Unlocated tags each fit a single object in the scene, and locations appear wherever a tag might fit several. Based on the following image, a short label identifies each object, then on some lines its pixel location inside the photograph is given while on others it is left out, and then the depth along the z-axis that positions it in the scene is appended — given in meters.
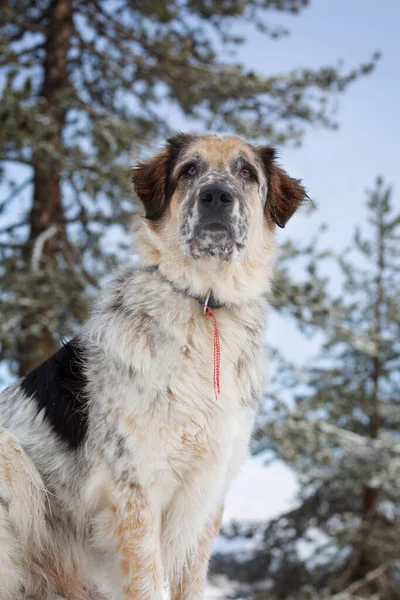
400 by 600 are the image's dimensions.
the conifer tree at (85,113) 9.73
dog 3.23
